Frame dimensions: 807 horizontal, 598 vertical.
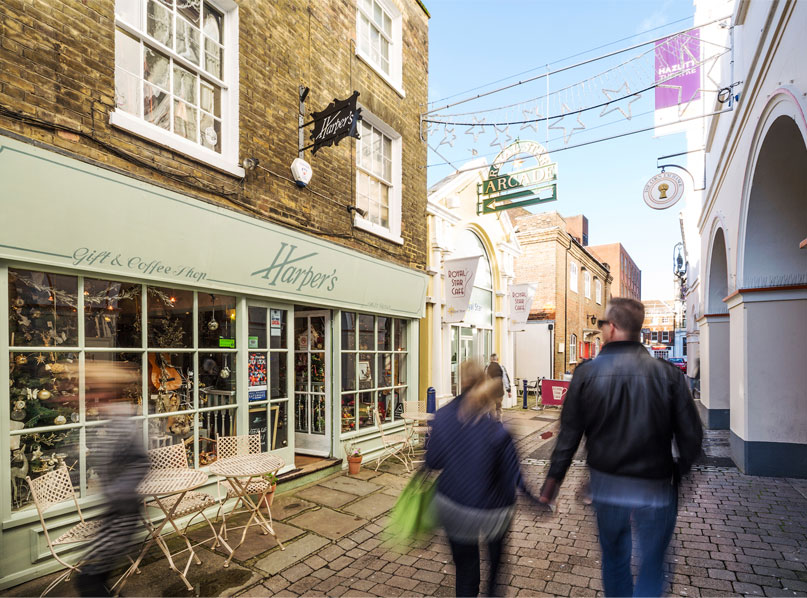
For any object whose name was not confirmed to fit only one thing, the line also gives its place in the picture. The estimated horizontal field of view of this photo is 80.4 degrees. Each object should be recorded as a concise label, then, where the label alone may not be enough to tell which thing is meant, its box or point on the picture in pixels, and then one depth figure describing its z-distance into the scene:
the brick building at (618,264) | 48.56
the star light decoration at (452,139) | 8.98
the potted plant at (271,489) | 5.31
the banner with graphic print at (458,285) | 10.34
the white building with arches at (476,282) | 10.63
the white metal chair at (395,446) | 7.25
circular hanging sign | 9.62
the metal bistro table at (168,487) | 3.58
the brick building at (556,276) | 19.91
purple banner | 7.05
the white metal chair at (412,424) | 8.17
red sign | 13.30
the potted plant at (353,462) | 6.99
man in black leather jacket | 2.56
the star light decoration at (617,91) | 7.12
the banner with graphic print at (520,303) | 14.57
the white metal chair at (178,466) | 4.16
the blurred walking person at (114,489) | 2.44
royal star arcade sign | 9.78
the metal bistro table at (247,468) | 4.25
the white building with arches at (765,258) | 5.52
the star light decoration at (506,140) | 8.25
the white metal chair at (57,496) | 3.42
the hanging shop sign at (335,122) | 5.71
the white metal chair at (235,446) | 5.03
